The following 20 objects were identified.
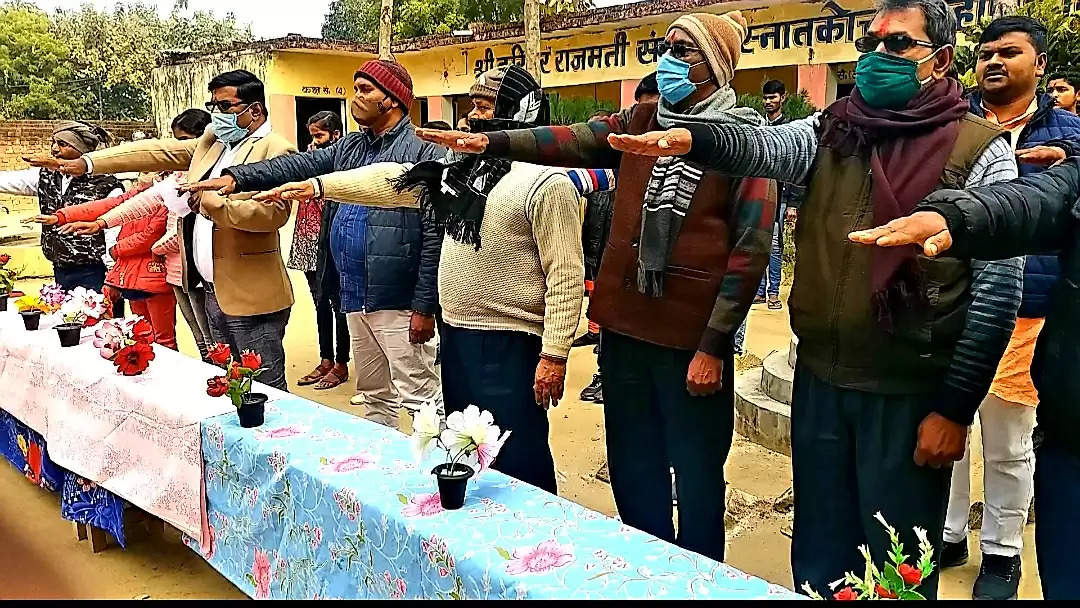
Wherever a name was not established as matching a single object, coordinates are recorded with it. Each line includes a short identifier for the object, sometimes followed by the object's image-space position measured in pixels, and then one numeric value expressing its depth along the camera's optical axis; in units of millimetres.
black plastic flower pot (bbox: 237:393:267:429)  2357
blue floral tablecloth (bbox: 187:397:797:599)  1529
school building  12359
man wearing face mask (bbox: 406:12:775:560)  2256
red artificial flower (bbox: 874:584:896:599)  1248
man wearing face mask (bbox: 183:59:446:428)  3197
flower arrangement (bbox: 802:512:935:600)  1224
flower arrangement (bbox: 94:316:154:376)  2846
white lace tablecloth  2525
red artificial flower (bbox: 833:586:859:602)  1245
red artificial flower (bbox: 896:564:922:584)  1218
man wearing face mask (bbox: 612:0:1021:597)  1804
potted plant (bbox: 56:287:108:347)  3273
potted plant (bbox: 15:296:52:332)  3627
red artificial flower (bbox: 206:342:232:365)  2707
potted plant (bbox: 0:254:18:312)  4184
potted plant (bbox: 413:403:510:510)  1862
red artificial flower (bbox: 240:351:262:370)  2521
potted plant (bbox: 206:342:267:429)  2365
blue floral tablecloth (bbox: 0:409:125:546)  2989
